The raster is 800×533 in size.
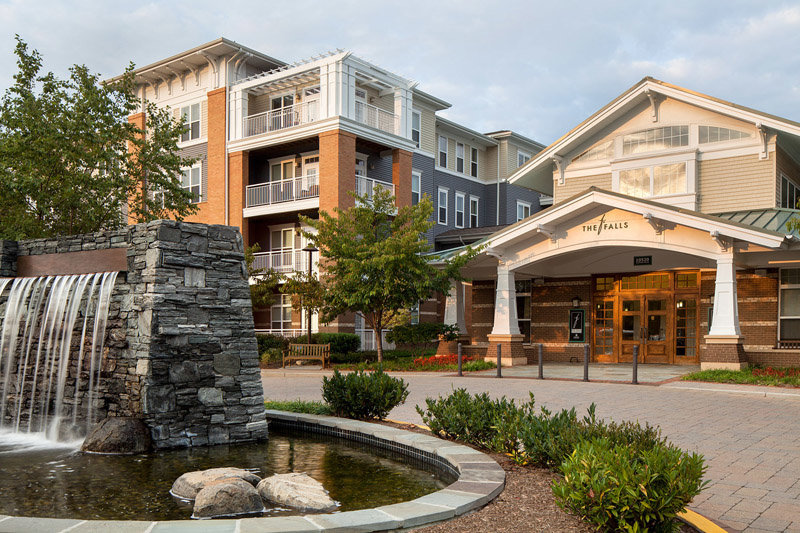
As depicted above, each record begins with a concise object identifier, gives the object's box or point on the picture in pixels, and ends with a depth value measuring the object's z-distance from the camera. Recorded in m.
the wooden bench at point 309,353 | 25.02
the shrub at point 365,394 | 10.28
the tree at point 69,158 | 19.73
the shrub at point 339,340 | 27.58
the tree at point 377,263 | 22.86
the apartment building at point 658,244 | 20.36
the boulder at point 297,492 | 6.32
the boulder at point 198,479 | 6.77
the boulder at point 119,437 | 8.84
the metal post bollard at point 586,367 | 18.66
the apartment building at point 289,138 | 30.53
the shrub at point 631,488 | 4.75
